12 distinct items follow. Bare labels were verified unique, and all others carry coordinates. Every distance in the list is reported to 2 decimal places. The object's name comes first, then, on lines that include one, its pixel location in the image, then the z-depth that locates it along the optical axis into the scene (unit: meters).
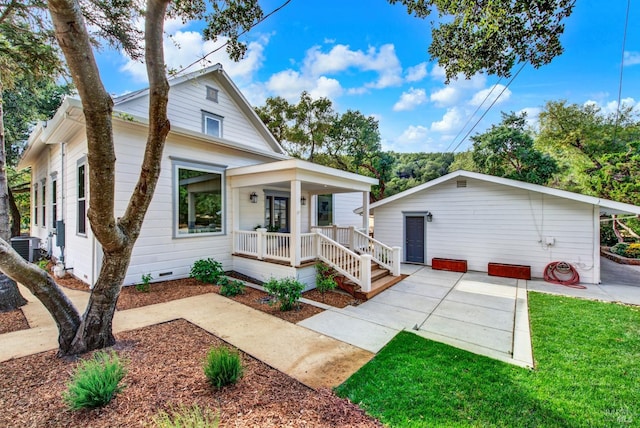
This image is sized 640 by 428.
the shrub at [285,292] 5.31
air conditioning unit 8.83
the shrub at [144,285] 6.13
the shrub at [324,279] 6.53
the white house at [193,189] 6.46
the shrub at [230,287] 6.17
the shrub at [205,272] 7.10
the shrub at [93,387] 2.20
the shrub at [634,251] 11.73
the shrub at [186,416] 1.93
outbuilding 8.13
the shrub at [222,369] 2.64
